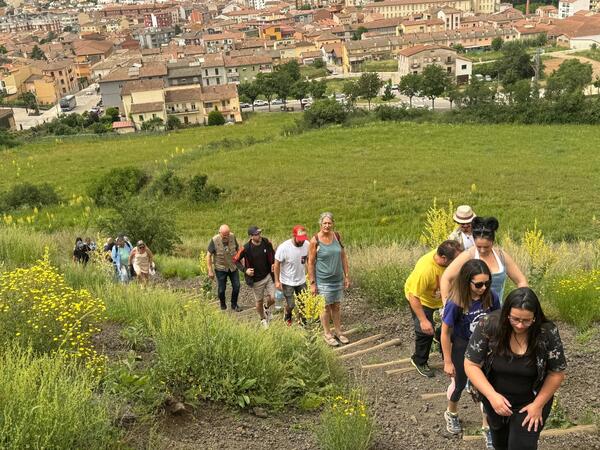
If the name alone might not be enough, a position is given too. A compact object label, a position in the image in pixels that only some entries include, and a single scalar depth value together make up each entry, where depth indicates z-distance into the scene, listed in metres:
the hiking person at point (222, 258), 9.46
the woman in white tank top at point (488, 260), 4.78
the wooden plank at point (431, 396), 5.73
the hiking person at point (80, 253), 12.23
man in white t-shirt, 8.01
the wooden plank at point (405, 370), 6.28
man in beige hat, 6.12
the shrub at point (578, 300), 7.11
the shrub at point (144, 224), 14.96
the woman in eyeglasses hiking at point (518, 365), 3.64
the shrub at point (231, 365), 5.20
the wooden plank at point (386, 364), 6.45
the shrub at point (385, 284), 8.79
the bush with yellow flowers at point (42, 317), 5.38
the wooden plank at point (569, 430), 4.75
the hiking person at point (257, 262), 8.62
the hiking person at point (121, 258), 11.01
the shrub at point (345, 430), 4.33
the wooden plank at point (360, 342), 7.25
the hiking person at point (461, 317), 4.41
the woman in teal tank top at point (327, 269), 7.32
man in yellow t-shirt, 5.54
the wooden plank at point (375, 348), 6.91
